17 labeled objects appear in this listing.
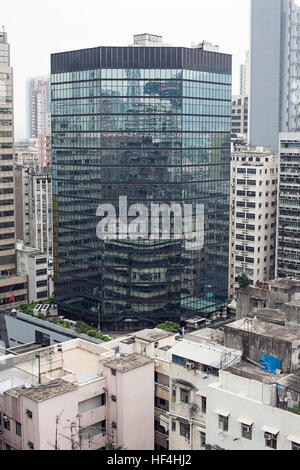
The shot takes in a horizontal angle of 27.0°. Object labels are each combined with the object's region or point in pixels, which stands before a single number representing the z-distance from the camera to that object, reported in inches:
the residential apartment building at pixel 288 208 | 4015.8
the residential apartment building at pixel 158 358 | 1777.8
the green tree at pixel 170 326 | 3004.9
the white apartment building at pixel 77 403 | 1476.4
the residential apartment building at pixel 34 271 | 4229.8
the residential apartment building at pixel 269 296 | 2314.2
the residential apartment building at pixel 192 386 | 1518.2
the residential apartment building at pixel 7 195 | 4040.4
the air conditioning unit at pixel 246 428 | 1330.0
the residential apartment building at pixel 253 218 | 4065.0
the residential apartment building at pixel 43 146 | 7751.0
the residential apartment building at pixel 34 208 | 5487.2
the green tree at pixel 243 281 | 3803.2
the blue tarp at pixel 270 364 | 1543.6
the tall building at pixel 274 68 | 6594.5
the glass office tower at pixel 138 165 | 3353.8
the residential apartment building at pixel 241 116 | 7608.3
